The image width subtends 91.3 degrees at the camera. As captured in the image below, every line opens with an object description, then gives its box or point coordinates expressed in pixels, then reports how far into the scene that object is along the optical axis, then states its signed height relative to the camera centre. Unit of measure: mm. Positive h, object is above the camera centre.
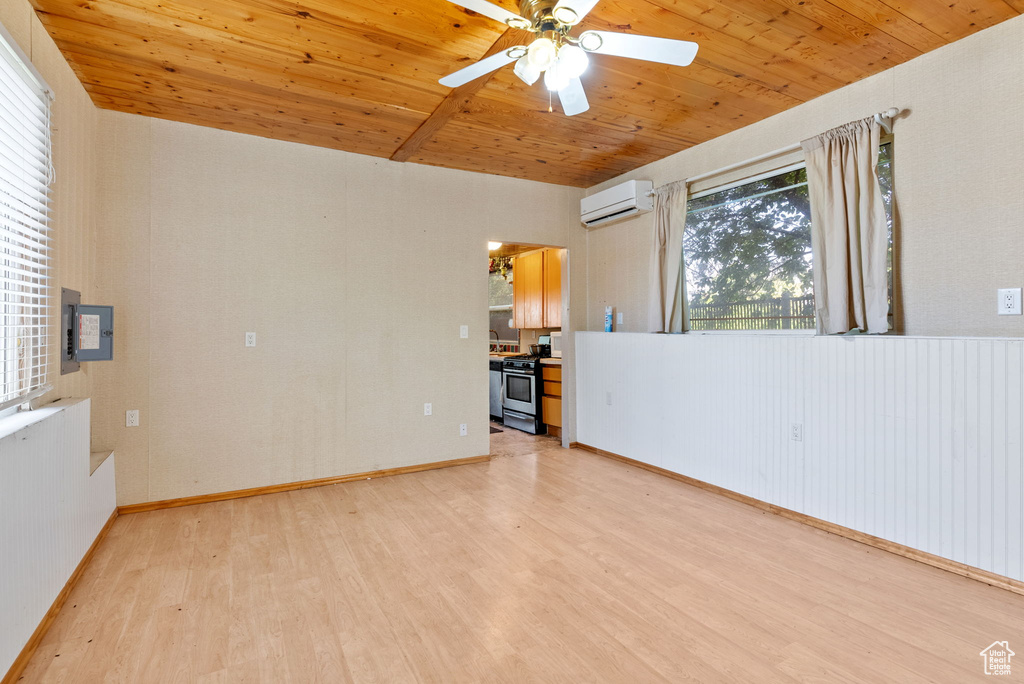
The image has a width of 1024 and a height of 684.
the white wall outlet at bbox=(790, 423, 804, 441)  2996 -557
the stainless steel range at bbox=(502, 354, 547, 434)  5457 -627
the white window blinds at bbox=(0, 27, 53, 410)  1887 +461
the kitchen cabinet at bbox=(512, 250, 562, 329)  5594 +587
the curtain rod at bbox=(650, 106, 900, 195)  2668 +1197
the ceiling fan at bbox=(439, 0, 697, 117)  1860 +1143
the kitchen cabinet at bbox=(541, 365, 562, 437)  5191 -637
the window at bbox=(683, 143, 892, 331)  3203 +605
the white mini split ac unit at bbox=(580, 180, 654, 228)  4135 +1173
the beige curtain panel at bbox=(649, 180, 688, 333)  3879 +609
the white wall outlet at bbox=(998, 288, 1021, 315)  2283 +177
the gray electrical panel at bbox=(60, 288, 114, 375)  2498 +31
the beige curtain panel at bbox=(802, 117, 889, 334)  2670 +611
